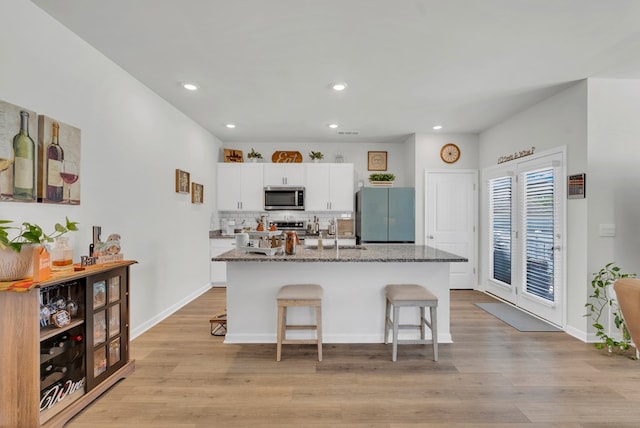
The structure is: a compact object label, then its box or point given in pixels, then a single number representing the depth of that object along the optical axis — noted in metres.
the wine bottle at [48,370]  1.80
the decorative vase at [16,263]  1.66
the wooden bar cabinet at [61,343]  1.64
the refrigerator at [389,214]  5.04
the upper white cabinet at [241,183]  5.47
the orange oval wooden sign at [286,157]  5.68
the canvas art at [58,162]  2.05
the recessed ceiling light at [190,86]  3.17
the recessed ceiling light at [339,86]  3.15
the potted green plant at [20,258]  1.66
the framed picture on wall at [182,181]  3.96
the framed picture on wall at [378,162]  5.77
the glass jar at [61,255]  1.92
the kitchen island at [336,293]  3.03
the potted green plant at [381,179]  5.27
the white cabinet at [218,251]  5.18
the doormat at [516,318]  3.42
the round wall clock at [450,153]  5.09
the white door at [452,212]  5.07
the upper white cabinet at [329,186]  5.46
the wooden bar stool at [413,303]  2.59
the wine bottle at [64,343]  1.82
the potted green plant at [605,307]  2.77
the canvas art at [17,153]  1.81
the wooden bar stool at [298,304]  2.61
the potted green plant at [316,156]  5.49
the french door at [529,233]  3.43
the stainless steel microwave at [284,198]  5.34
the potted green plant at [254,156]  5.52
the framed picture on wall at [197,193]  4.44
